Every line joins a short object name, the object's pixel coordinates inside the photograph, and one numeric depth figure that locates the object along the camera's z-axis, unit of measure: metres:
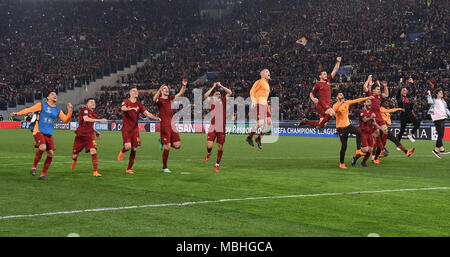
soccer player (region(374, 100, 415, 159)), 19.56
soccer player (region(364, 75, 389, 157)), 19.03
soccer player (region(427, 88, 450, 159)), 20.64
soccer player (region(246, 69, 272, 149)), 16.09
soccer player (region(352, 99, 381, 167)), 17.89
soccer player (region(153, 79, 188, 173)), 15.62
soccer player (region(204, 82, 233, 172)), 16.09
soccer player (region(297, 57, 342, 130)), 17.92
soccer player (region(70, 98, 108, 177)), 15.24
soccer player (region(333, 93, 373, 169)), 17.56
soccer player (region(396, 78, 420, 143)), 20.88
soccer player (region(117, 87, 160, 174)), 15.41
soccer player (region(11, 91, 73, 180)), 14.10
